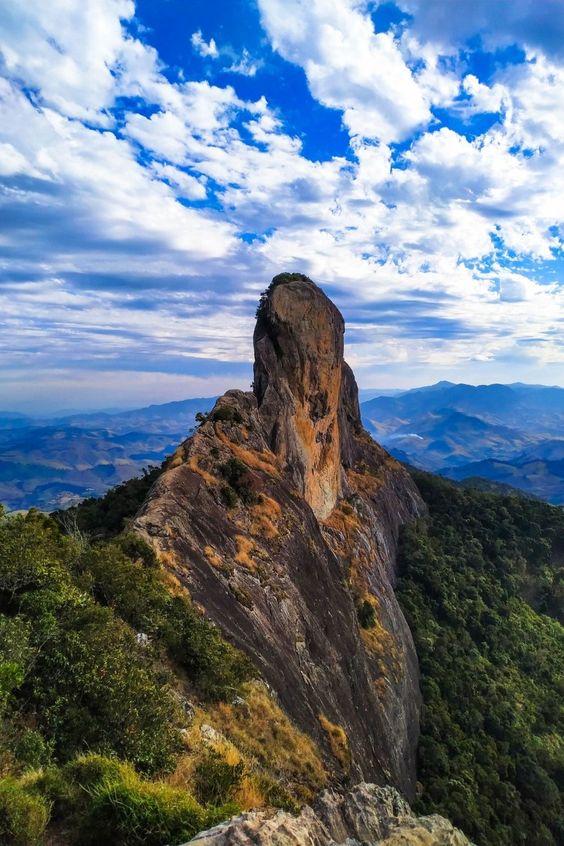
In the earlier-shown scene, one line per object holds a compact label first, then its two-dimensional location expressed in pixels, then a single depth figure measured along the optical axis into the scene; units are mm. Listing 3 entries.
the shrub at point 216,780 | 10656
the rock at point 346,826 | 7914
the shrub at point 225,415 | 41375
